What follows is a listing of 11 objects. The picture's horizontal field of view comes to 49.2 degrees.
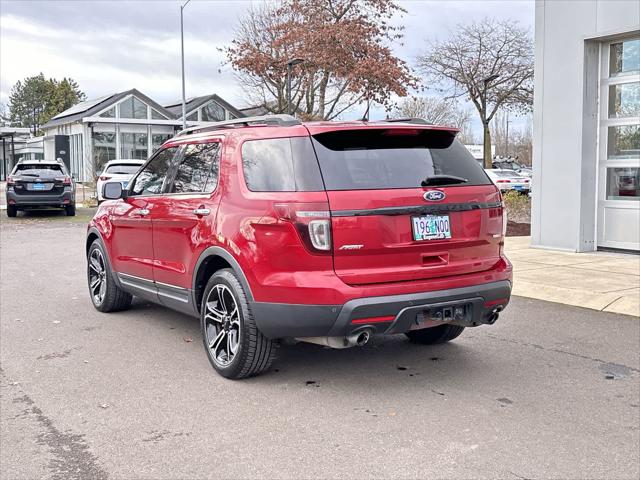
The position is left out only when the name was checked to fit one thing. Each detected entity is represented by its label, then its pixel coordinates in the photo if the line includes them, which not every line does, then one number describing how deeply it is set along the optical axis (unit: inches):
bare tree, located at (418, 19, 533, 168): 1374.3
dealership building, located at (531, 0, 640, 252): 408.8
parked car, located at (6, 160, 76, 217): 796.0
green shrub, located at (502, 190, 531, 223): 665.6
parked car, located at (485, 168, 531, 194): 1211.2
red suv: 170.7
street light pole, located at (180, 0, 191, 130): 1264.4
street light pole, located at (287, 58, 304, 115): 1119.2
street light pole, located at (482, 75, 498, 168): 1236.7
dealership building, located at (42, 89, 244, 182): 1736.0
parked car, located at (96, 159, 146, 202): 854.4
